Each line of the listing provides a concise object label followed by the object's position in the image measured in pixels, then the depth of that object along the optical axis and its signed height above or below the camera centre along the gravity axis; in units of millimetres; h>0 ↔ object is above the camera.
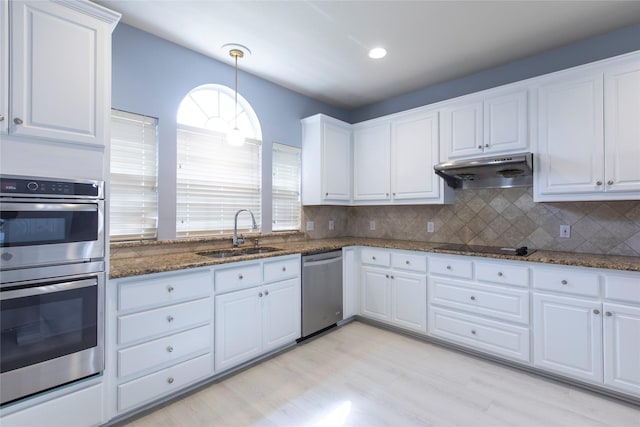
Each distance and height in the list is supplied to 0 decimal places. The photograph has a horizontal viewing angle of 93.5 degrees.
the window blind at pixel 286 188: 3469 +336
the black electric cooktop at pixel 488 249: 2551 -301
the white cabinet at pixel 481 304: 2387 -752
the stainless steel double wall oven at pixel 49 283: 1411 -343
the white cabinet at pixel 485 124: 2635 +869
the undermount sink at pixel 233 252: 2682 -343
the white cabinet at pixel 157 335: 1773 -768
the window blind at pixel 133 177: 2324 +307
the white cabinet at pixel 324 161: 3541 +669
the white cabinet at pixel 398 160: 3205 +648
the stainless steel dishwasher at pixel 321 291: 2906 -760
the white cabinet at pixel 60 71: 1455 +748
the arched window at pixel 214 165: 2723 +499
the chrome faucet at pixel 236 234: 2889 -180
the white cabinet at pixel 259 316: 2271 -830
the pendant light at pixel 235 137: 2408 +631
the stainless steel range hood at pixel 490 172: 2527 +426
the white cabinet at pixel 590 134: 2170 +645
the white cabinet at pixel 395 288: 2963 -749
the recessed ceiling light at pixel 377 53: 2672 +1486
